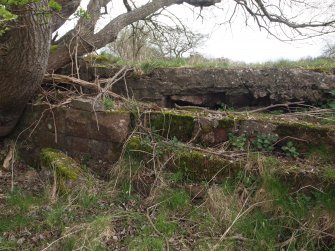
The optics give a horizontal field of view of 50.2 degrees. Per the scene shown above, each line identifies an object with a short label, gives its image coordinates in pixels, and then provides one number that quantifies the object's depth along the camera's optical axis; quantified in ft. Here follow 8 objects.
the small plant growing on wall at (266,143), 14.23
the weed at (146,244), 10.77
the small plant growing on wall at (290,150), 13.74
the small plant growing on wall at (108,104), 16.06
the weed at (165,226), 11.55
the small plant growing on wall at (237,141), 14.34
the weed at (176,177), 13.58
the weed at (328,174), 11.80
